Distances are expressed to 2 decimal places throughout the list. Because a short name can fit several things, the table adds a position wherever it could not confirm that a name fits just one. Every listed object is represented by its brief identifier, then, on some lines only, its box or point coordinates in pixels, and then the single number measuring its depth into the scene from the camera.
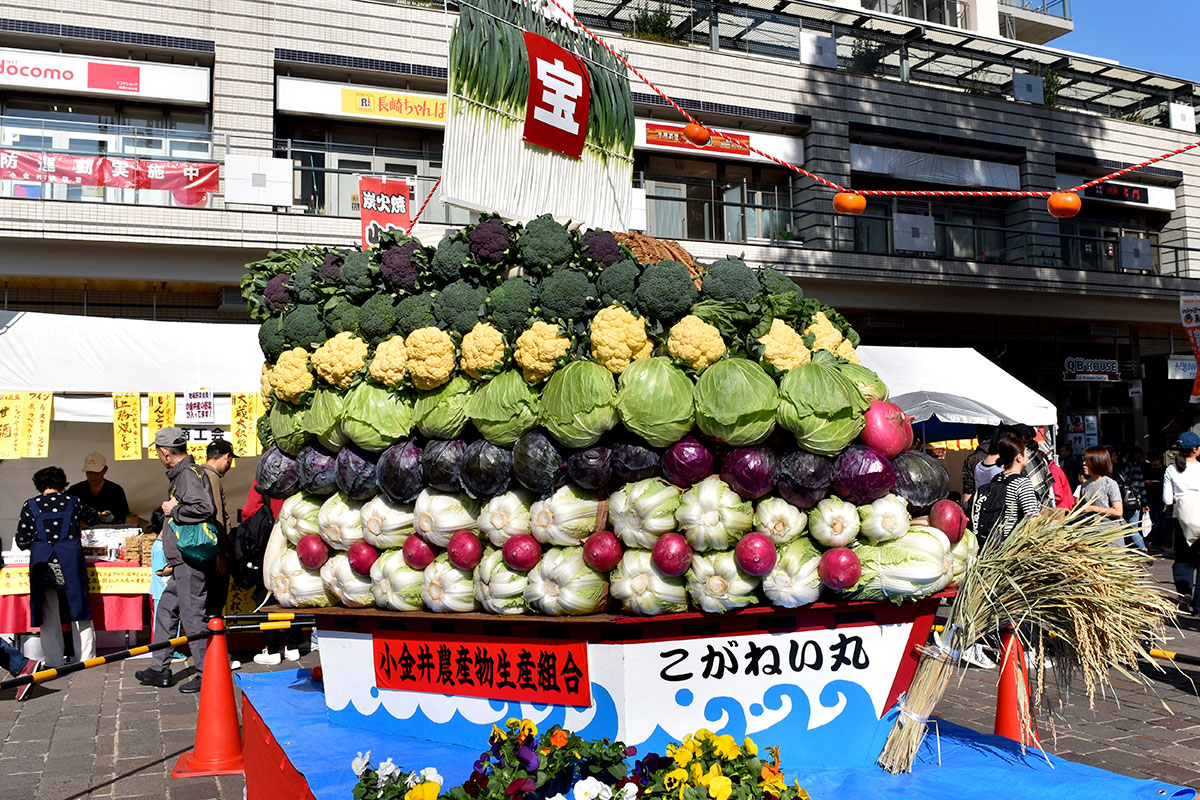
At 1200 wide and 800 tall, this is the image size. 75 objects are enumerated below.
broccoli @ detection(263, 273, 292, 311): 4.65
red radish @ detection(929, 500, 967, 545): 3.66
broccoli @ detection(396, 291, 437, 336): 3.99
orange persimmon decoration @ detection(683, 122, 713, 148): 8.99
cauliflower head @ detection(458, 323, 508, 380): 3.76
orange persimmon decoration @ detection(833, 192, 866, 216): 8.45
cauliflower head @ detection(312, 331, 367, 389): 4.13
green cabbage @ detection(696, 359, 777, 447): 3.30
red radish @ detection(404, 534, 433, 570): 3.96
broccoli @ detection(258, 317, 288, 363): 4.55
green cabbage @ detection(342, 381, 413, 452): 4.02
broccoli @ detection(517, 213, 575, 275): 3.85
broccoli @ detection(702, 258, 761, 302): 3.69
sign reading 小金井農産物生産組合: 3.61
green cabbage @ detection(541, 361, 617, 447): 3.45
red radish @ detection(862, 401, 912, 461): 3.52
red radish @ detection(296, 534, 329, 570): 4.32
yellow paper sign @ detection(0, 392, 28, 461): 8.91
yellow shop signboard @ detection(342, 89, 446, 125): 16.36
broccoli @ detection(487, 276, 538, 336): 3.73
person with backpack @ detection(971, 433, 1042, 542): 7.62
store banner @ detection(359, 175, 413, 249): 10.45
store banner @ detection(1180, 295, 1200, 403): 17.52
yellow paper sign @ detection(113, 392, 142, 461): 9.49
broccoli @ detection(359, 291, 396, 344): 4.13
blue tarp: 3.34
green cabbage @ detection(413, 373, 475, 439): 3.87
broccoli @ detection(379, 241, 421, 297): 4.17
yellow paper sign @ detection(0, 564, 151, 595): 9.09
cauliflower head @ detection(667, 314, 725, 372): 3.50
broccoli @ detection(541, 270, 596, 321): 3.70
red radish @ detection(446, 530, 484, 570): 3.81
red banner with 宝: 5.02
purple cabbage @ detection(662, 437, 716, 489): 3.40
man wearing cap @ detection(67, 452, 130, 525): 9.83
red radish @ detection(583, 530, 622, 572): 3.48
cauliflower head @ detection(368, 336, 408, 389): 3.99
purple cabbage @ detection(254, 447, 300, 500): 4.47
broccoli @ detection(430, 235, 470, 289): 4.04
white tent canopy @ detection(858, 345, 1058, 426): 12.02
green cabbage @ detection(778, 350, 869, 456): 3.34
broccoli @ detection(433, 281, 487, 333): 3.88
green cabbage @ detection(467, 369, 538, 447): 3.68
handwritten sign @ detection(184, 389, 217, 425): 9.77
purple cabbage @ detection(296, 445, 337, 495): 4.30
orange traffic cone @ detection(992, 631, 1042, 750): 5.26
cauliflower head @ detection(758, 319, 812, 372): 3.58
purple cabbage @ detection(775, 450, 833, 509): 3.37
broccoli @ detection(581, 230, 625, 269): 3.88
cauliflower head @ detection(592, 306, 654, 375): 3.57
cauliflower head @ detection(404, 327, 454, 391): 3.85
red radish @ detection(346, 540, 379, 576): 4.12
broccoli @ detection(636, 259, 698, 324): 3.63
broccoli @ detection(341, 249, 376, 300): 4.32
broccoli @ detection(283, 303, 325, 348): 4.35
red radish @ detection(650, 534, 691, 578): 3.35
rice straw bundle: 3.29
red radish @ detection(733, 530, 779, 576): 3.29
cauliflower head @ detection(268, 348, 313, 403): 4.31
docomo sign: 14.55
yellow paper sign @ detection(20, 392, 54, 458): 9.00
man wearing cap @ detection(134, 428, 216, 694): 7.56
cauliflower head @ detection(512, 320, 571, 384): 3.62
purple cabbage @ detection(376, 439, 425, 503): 3.97
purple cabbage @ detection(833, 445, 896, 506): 3.40
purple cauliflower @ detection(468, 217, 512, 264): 3.96
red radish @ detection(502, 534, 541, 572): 3.63
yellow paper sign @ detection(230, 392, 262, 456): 9.91
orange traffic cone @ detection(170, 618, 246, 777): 5.75
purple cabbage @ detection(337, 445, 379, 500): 4.14
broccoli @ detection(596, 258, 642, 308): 3.71
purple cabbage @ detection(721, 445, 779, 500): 3.36
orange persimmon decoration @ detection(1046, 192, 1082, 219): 8.44
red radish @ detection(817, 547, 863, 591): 3.35
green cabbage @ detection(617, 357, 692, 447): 3.37
